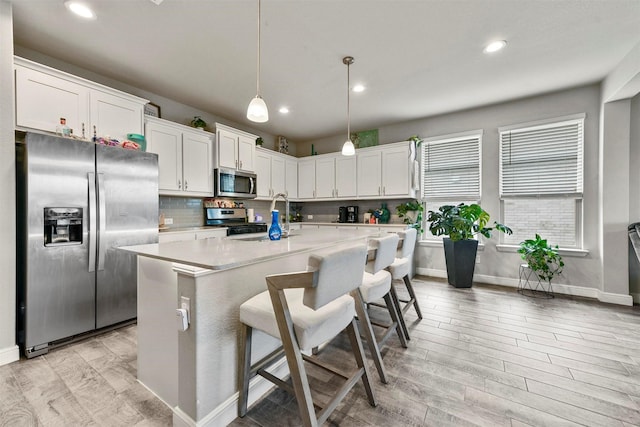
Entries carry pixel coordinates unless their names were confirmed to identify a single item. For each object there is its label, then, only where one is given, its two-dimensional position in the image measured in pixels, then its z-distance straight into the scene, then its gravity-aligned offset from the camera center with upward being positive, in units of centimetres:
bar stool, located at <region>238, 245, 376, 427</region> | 110 -50
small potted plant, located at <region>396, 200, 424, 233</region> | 445 -2
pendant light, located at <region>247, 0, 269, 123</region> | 192 +76
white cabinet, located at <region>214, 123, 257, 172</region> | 394 +101
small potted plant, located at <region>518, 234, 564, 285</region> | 347 -63
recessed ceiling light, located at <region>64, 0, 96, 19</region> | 198 +160
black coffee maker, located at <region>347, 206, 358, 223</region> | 515 -5
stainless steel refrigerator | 207 -20
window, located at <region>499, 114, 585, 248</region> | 357 +46
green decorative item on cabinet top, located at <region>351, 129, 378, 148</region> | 512 +149
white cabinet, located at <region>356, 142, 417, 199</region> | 443 +73
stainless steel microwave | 398 +46
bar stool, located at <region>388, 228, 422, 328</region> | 228 -46
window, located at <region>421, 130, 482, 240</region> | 423 +72
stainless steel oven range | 401 -15
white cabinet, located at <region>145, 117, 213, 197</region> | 329 +76
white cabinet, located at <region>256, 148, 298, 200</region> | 478 +75
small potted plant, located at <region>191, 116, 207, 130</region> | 386 +133
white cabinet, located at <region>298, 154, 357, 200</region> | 503 +70
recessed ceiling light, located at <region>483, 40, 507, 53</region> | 246 +162
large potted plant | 380 -33
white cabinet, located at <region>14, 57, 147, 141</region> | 226 +107
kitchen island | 127 -61
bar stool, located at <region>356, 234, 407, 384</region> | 167 -55
